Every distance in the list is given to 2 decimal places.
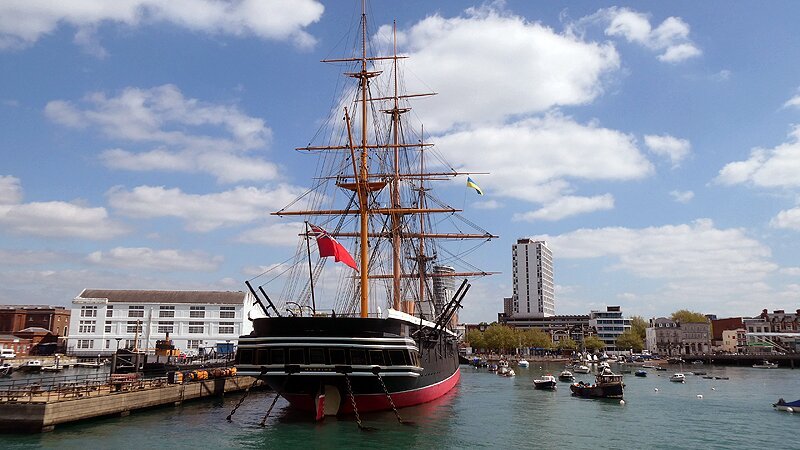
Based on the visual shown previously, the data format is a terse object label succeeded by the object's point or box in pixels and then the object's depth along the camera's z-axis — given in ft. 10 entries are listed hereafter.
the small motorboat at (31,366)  280.31
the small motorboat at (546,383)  216.95
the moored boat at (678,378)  262.18
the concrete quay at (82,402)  101.09
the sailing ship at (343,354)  113.39
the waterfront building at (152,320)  352.49
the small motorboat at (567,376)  260.05
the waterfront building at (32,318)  379.35
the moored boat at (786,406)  155.43
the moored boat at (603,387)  180.86
